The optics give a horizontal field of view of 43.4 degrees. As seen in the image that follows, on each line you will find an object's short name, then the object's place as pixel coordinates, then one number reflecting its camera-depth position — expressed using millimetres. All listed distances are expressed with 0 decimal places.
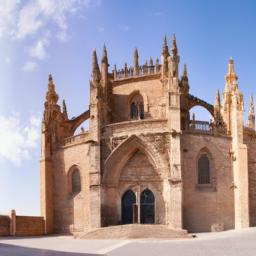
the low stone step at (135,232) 18625
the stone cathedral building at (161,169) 21234
